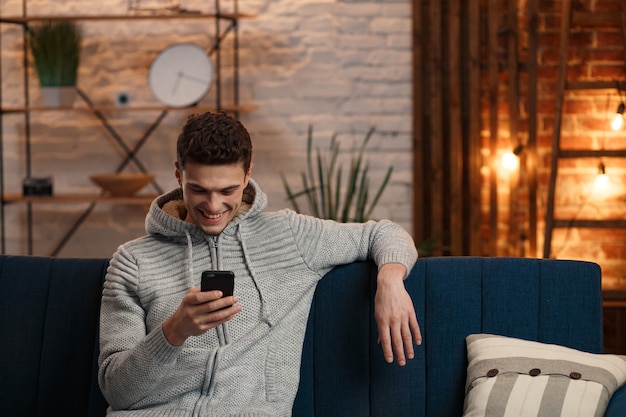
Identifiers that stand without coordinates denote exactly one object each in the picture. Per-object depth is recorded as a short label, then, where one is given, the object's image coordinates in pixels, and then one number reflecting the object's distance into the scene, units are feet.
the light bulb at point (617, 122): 13.17
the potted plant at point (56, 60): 13.28
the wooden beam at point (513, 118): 13.37
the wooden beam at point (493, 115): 13.51
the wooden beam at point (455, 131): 13.71
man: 6.66
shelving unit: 13.25
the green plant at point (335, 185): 13.34
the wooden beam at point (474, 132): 13.65
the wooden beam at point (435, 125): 13.69
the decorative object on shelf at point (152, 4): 13.84
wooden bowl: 13.28
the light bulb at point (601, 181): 13.39
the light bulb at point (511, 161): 13.58
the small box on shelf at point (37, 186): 13.57
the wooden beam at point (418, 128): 13.71
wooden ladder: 12.48
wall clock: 13.03
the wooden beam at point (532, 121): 13.16
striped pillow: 6.62
